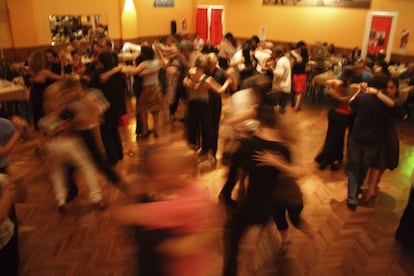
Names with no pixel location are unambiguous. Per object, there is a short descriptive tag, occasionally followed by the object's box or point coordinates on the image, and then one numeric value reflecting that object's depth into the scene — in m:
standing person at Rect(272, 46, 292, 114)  6.20
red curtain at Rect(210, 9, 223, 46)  12.53
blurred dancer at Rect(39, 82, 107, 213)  3.42
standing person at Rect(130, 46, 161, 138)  5.07
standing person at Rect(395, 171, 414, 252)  3.41
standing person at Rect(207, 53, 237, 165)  4.69
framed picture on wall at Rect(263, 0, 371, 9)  9.62
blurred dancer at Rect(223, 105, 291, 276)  2.56
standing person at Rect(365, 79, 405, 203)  3.60
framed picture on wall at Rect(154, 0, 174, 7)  11.69
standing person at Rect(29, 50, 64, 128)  4.70
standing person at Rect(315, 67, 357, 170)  4.47
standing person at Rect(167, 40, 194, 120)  5.50
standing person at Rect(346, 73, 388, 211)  3.62
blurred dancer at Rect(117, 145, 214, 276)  1.79
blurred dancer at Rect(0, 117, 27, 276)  2.08
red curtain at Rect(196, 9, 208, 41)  12.78
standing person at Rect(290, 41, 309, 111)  7.46
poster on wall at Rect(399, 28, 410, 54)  9.12
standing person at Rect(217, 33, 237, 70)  8.16
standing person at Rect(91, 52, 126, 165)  4.52
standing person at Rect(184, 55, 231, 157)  4.49
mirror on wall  9.51
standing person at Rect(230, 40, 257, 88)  6.79
